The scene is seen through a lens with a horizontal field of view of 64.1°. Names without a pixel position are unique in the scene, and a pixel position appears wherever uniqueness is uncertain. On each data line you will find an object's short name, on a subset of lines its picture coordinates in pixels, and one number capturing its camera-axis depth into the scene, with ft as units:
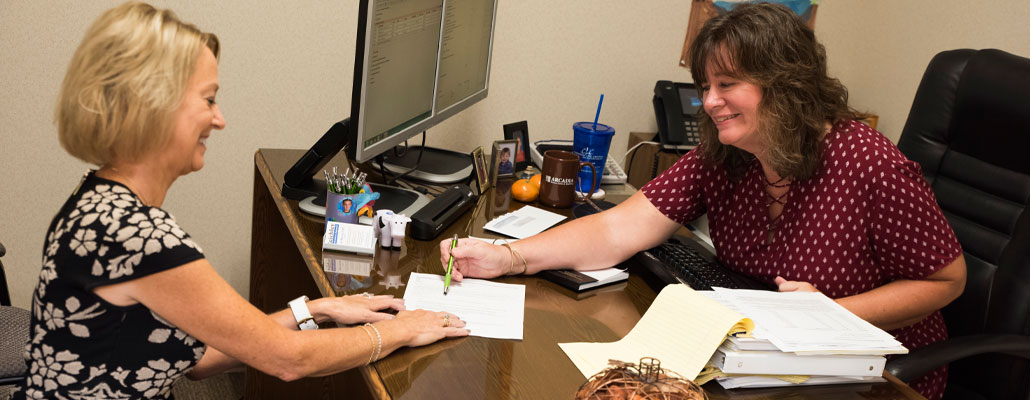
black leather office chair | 5.21
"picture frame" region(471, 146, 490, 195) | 6.56
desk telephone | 8.55
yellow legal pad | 3.73
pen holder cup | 5.24
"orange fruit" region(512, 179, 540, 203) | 6.55
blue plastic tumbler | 7.01
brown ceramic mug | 6.39
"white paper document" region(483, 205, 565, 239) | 5.74
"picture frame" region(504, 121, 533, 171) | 7.33
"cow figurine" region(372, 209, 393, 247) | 5.14
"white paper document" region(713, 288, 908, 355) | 3.70
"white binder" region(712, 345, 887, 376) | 3.70
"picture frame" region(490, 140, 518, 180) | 6.82
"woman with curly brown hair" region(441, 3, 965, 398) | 4.75
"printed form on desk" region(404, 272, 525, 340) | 4.20
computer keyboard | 4.93
